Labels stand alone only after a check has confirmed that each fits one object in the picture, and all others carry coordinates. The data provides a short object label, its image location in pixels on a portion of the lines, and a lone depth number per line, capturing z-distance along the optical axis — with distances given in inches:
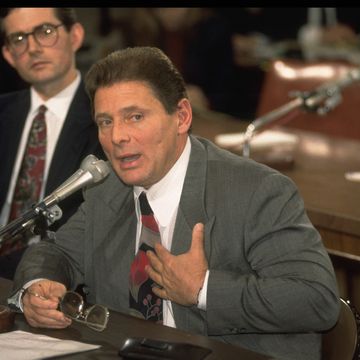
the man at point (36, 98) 294.7
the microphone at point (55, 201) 175.2
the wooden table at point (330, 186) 270.8
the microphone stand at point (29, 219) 175.8
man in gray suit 183.2
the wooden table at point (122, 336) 166.7
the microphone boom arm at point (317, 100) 324.2
